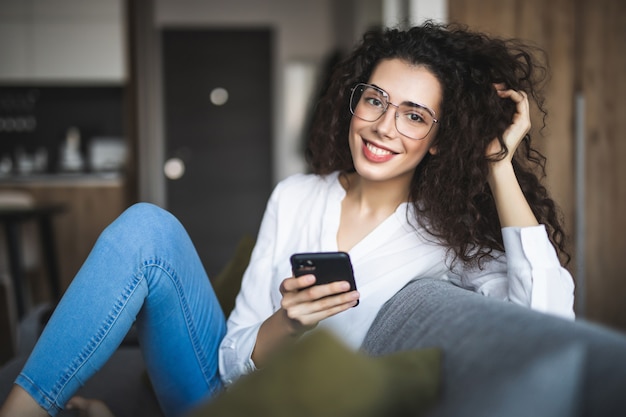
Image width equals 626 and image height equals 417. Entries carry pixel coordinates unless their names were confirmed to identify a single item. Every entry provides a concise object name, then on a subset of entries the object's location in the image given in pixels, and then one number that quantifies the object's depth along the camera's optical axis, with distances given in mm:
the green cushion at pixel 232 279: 1907
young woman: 1233
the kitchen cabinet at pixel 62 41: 5293
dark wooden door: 6152
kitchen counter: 5027
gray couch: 665
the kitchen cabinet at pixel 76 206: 5008
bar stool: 3785
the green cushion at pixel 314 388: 623
